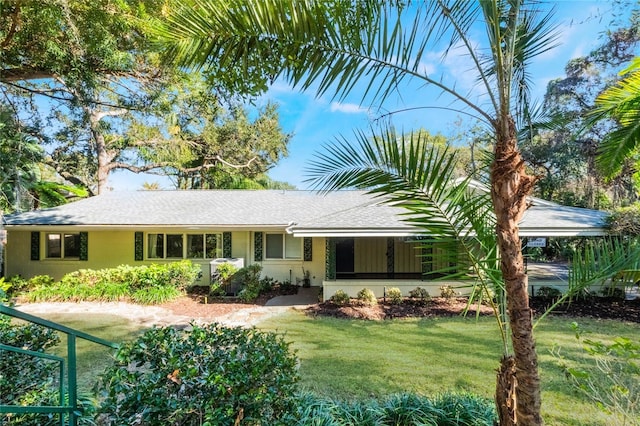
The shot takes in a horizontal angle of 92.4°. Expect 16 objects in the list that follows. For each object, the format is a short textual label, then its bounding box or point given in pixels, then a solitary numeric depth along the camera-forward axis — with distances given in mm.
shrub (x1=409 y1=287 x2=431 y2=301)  10188
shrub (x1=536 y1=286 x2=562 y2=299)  10328
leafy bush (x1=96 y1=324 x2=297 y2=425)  2244
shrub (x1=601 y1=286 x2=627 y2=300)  10122
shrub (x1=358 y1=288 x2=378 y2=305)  9817
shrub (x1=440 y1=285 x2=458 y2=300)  10281
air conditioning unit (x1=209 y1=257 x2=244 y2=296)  11352
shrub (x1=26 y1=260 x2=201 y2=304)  10406
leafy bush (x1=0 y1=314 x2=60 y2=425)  2852
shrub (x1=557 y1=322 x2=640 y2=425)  3049
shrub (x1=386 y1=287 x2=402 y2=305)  9984
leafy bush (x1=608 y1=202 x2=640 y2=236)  9133
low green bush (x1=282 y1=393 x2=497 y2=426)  3504
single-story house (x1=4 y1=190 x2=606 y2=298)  12094
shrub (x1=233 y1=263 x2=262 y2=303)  10773
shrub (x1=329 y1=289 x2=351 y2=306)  9762
